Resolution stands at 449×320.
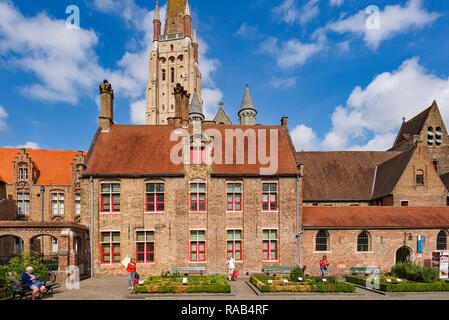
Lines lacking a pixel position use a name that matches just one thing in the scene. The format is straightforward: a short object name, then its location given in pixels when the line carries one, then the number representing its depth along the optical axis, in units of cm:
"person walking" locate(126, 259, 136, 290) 1619
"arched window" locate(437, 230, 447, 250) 2275
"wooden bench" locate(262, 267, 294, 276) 2048
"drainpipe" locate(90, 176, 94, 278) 2083
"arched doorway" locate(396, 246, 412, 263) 2281
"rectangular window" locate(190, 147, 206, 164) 2264
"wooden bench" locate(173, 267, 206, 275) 2033
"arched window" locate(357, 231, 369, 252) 2236
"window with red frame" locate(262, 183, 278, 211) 2247
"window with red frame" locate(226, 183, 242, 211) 2231
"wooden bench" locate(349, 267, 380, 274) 2128
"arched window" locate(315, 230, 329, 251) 2231
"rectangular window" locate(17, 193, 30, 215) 3331
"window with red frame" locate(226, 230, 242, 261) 2173
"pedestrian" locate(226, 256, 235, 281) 1983
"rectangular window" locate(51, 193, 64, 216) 3431
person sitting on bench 1301
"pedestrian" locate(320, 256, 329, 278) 2014
